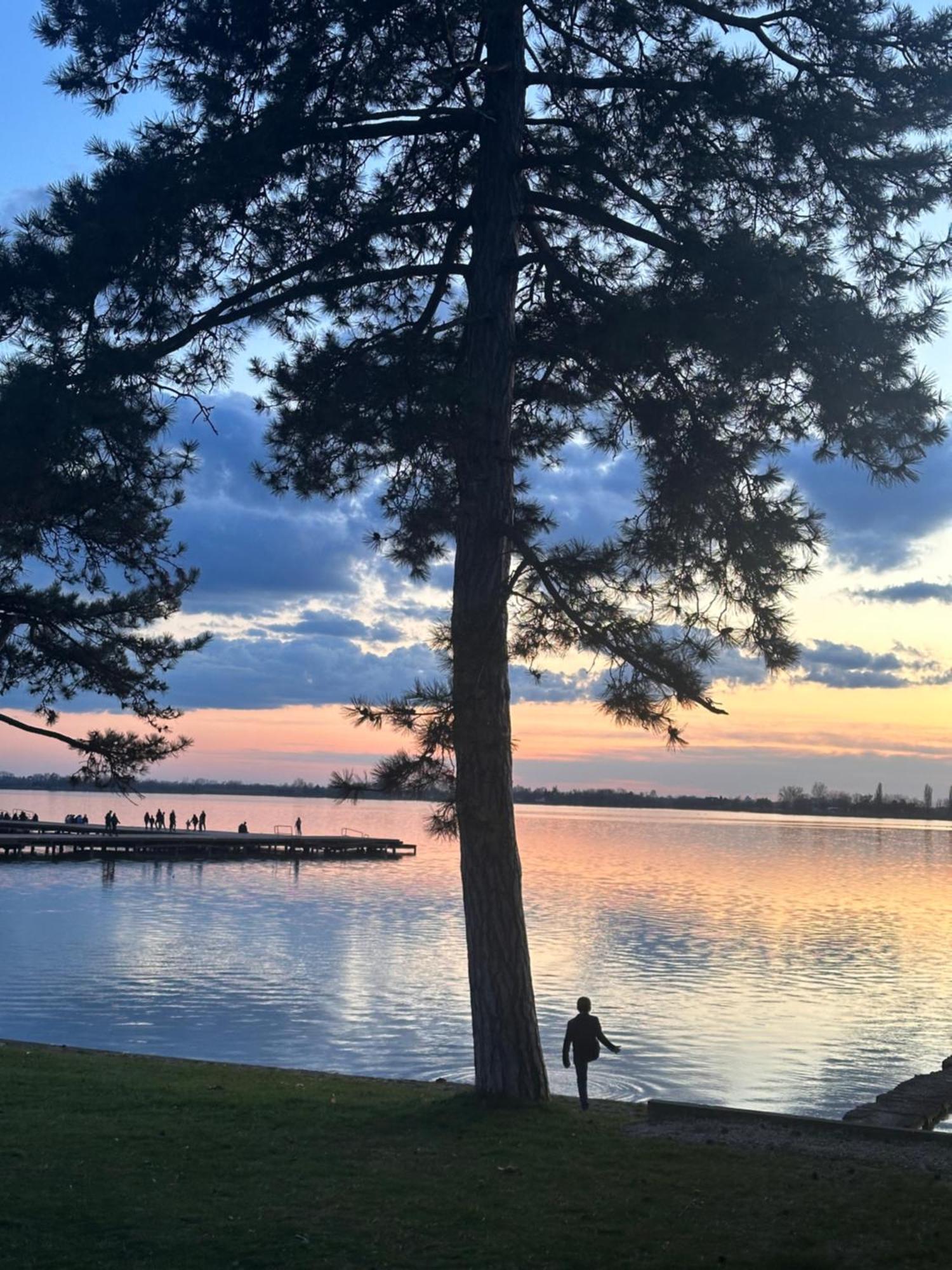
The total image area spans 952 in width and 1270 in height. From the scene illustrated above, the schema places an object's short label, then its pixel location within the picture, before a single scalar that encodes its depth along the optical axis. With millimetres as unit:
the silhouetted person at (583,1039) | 12750
